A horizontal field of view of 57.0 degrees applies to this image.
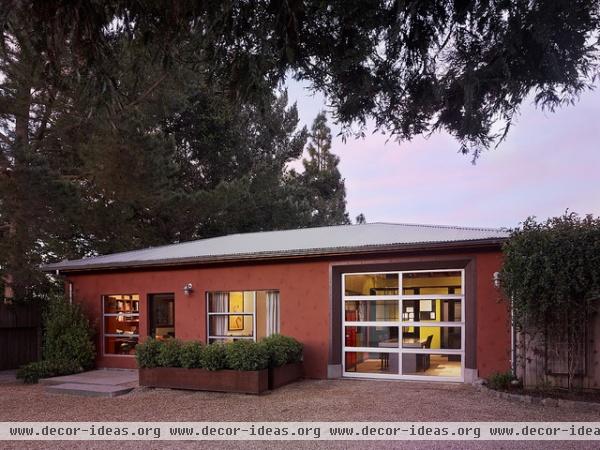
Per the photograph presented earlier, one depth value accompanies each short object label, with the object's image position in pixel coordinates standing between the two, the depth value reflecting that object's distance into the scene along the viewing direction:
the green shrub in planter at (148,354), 10.87
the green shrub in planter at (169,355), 10.65
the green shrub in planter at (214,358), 10.16
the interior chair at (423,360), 10.94
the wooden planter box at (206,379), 9.84
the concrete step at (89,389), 10.57
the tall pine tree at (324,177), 29.39
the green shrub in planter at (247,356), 9.85
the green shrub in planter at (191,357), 10.41
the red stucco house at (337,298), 10.34
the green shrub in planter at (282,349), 10.41
